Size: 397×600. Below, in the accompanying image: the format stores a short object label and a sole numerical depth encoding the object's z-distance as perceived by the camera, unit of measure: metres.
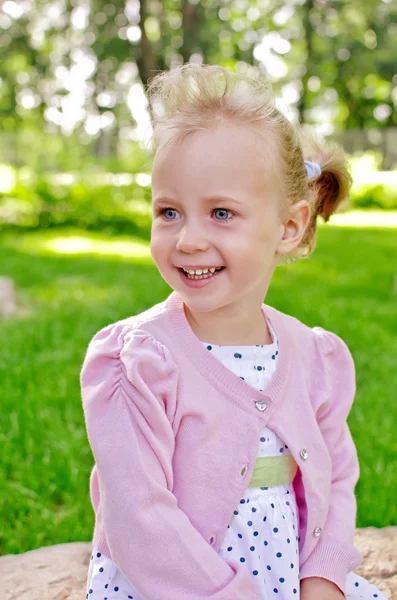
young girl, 1.47
